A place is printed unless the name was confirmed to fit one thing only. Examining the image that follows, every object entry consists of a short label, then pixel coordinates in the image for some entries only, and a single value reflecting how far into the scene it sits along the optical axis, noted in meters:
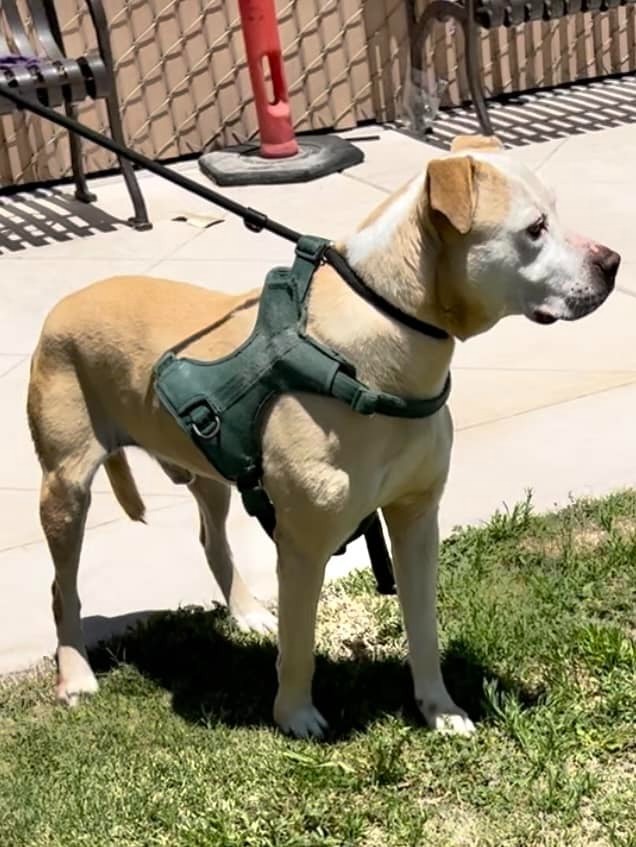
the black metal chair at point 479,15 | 7.94
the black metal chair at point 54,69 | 6.99
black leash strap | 3.38
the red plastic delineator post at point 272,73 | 7.64
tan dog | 2.91
